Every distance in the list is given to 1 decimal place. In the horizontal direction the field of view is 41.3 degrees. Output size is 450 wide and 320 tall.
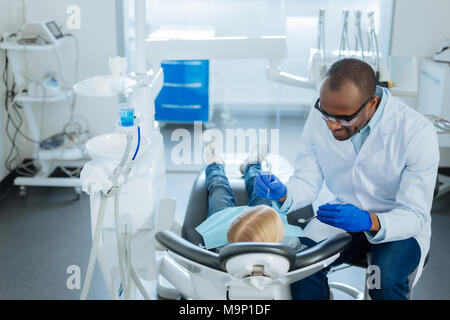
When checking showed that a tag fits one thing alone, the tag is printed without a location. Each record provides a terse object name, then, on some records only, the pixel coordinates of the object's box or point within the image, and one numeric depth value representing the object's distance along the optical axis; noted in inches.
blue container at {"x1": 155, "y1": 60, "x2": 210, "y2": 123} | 162.2
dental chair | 54.6
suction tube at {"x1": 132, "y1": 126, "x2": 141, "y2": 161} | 64.7
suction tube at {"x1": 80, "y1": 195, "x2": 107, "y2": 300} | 59.1
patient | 64.4
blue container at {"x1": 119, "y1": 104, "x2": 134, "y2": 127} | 67.0
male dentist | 65.9
